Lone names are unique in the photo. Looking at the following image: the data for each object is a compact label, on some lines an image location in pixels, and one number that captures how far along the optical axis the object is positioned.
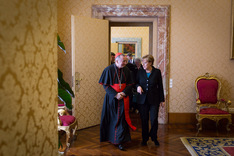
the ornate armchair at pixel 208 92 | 5.14
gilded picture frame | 5.26
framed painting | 9.36
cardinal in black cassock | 3.76
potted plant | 1.94
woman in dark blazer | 3.82
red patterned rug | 3.48
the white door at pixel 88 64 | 4.80
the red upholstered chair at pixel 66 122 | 3.76
